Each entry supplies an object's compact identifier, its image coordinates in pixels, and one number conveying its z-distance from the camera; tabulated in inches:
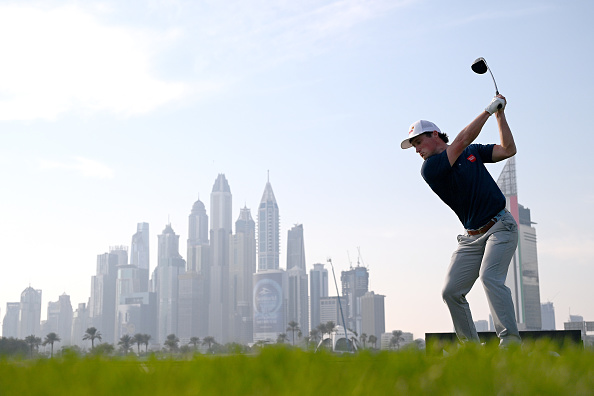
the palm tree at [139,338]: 6995.1
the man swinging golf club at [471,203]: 262.5
